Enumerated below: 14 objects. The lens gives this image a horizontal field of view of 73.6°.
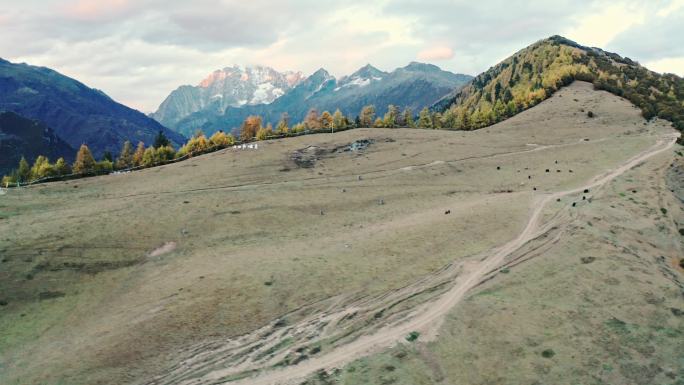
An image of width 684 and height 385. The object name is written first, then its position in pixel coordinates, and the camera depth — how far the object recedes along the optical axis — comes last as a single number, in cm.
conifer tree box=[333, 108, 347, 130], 16175
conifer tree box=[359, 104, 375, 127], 17590
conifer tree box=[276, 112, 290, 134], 15888
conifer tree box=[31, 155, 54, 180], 12019
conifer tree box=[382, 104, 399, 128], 17239
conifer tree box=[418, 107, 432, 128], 18075
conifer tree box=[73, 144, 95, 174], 12694
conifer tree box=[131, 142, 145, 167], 13462
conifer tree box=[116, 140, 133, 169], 13665
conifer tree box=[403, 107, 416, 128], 18128
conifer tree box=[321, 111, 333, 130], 16762
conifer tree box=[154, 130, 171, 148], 15223
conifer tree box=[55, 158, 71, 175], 12234
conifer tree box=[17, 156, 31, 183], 12506
